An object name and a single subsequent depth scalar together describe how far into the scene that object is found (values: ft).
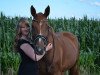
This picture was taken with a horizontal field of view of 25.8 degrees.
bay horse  13.16
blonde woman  11.41
